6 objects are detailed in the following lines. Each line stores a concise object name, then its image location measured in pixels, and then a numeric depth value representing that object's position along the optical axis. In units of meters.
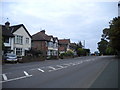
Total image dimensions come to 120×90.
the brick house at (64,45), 40.36
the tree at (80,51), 41.38
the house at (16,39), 19.68
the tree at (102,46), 61.18
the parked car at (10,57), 15.41
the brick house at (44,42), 28.72
